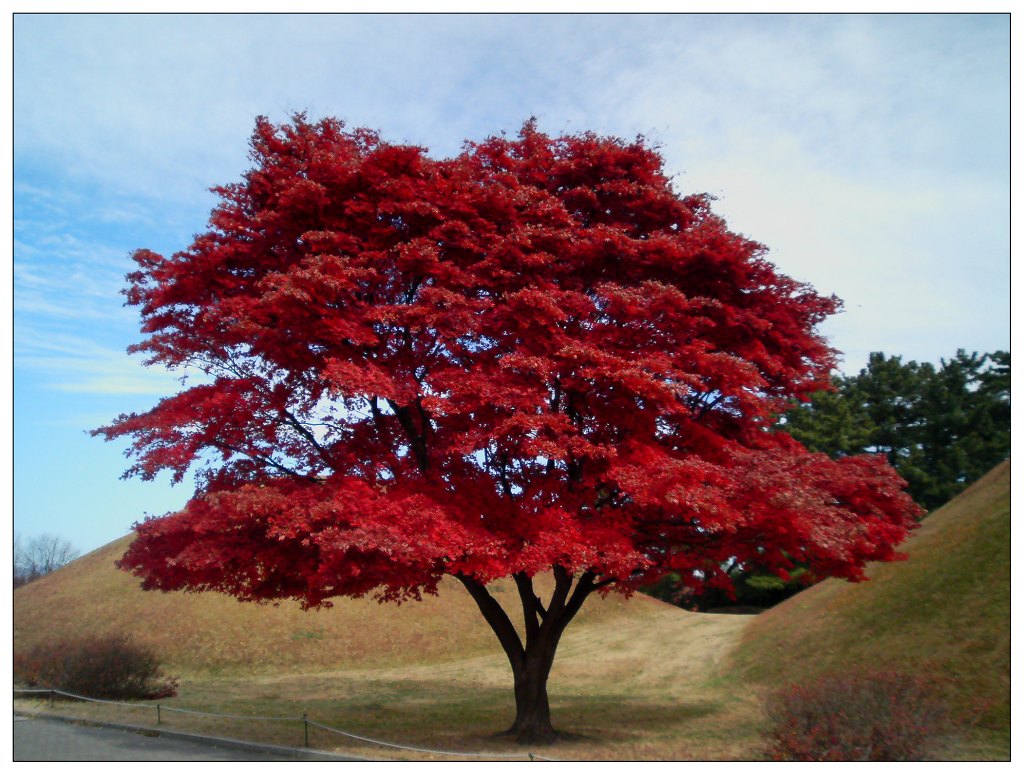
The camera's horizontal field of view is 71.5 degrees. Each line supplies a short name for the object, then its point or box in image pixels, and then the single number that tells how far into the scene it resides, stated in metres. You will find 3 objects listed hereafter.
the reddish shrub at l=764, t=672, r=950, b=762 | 10.41
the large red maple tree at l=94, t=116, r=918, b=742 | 11.12
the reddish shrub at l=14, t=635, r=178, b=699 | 20.14
